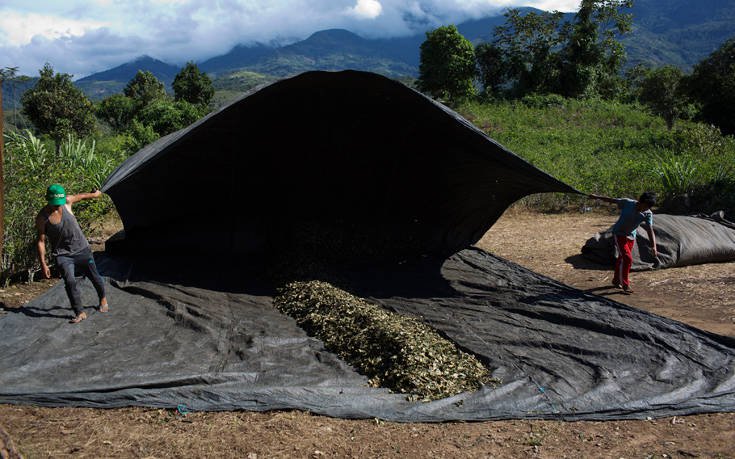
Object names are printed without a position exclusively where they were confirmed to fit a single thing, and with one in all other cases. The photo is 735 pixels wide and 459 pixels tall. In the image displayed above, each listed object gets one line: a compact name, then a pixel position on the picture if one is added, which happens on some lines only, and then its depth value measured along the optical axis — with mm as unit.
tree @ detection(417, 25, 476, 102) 30391
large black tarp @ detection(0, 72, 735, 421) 3410
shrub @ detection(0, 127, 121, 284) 5734
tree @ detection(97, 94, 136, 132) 34844
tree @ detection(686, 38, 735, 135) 18859
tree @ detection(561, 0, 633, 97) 26219
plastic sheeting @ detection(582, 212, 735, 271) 6672
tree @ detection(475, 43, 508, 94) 29452
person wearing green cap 4379
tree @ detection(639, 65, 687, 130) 22233
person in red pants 5660
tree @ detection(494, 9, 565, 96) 26984
